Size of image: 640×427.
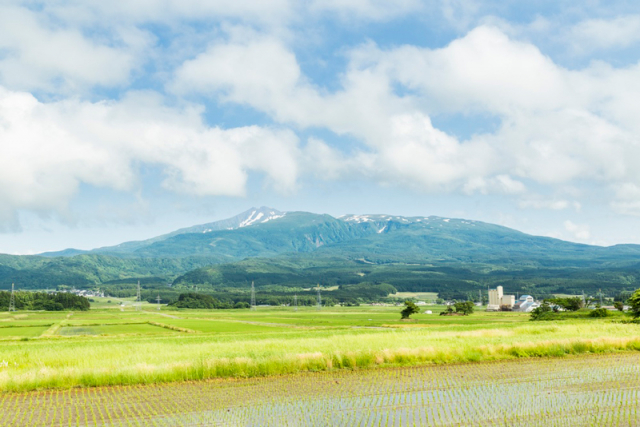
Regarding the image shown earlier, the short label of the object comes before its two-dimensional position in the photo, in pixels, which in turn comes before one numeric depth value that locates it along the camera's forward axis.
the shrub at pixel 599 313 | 74.49
